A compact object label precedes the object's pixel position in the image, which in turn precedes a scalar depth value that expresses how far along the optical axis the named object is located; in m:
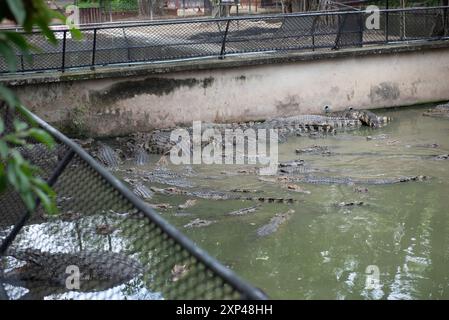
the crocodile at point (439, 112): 11.51
